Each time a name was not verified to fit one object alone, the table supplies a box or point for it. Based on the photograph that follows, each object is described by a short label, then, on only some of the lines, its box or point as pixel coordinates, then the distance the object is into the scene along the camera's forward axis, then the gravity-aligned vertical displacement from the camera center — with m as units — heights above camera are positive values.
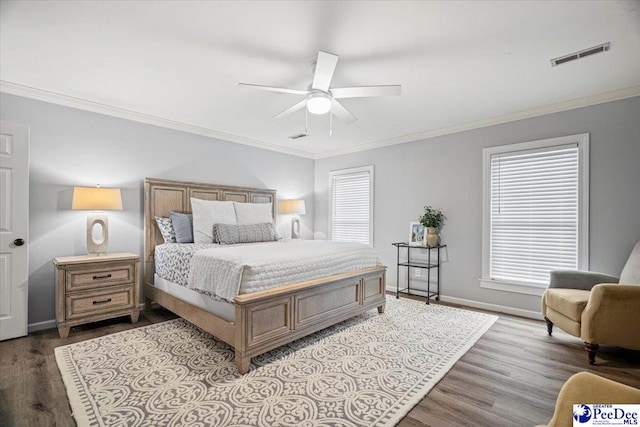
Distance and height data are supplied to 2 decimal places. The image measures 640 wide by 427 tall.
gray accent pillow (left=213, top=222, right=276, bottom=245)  3.96 -0.27
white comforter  2.54 -0.50
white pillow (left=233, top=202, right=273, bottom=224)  4.50 +0.01
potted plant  4.55 -0.11
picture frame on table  4.80 -0.28
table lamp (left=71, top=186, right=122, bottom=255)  3.36 +0.05
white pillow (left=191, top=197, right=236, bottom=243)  3.98 -0.06
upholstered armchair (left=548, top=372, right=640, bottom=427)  0.99 -0.59
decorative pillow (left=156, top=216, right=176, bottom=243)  4.04 -0.24
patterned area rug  1.94 -1.29
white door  3.02 -0.18
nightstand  3.11 -0.85
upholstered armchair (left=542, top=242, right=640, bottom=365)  2.51 -0.83
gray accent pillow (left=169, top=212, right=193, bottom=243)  4.00 -0.19
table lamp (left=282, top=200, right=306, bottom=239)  5.71 +0.13
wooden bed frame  2.48 -0.89
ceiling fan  2.43 +1.08
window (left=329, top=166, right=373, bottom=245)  5.65 +0.20
